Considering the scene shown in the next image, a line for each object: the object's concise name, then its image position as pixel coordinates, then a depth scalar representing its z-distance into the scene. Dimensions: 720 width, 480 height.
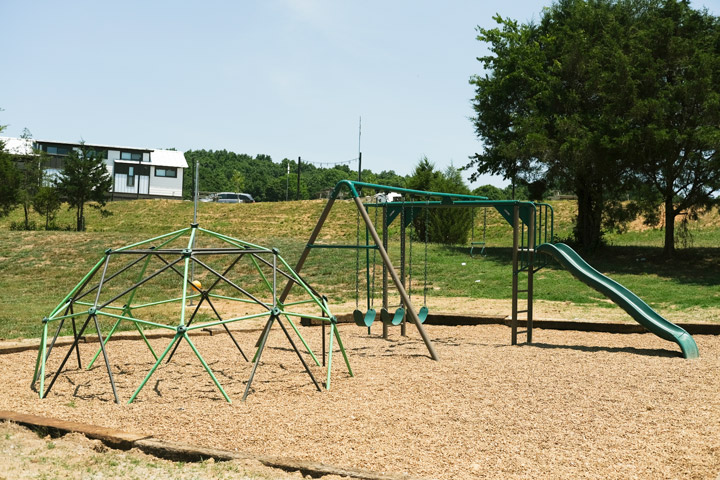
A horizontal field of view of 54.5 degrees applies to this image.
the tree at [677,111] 20.17
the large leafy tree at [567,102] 21.39
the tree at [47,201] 33.28
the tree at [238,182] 89.16
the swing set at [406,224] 7.92
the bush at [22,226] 32.62
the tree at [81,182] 32.38
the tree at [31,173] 34.66
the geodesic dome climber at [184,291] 5.91
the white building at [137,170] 60.12
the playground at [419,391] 4.26
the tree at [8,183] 30.03
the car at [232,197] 54.79
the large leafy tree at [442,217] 28.55
